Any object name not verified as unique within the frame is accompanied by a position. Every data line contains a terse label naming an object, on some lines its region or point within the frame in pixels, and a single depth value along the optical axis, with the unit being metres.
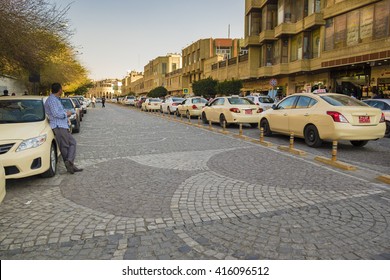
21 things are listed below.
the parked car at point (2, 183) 4.06
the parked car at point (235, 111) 14.83
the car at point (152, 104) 33.80
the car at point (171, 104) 28.00
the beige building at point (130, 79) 152.66
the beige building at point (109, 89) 187.25
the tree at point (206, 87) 41.81
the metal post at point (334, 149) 7.17
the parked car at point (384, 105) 13.00
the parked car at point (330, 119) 8.79
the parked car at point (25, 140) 5.29
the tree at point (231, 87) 35.38
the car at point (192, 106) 22.28
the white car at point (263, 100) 19.80
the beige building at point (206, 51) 63.09
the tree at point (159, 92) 75.50
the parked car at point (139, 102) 46.30
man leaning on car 6.33
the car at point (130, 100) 58.31
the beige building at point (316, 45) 22.86
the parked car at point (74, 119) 13.63
